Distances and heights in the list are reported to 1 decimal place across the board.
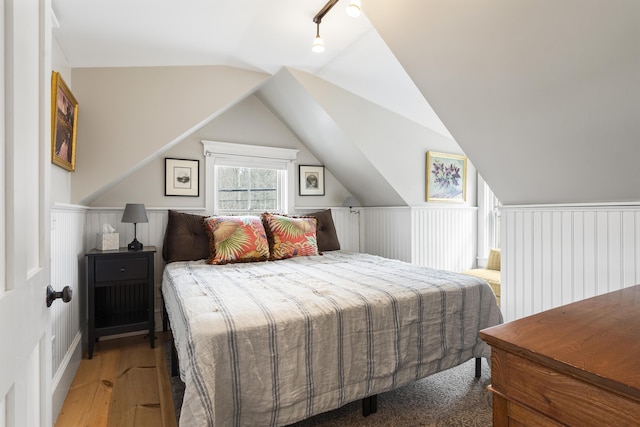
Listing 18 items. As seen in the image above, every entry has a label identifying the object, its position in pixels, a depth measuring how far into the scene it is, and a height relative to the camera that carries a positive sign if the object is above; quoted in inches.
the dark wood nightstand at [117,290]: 95.2 -25.9
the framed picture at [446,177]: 143.2 +15.9
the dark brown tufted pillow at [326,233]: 134.4 -8.6
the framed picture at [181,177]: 124.3 +13.8
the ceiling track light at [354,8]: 62.5 +39.5
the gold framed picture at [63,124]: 69.3 +21.0
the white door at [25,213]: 21.6 +0.0
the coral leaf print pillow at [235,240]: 104.3 -9.2
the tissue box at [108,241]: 102.2 -9.0
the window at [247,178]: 132.4 +14.8
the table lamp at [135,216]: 104.3 -1.1
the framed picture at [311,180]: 150.9 +14.9
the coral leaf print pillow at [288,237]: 114.0 -8.7
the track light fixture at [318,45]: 78.7 +40.6
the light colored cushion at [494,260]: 144.7 -21.3
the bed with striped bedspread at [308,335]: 49.0 -22.1
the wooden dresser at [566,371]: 24.7 -13.0
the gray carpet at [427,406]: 65.4 -42.0
